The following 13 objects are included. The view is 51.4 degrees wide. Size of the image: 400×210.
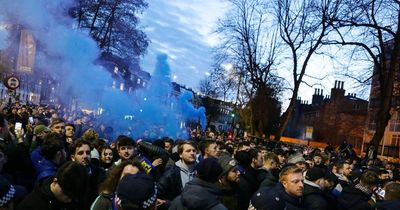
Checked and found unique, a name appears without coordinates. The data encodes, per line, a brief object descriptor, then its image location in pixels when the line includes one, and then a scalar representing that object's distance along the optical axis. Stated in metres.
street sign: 14.30
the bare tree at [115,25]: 29.20
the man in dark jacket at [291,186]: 4.95
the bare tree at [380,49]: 19.69
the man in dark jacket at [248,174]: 6.22
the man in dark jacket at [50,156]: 5.00
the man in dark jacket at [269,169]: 6.12
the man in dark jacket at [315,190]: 5.32
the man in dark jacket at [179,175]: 5.52
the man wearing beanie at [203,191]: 3.78
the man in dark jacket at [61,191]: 3.50
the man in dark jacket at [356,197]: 5.58
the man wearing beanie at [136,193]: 3.12
